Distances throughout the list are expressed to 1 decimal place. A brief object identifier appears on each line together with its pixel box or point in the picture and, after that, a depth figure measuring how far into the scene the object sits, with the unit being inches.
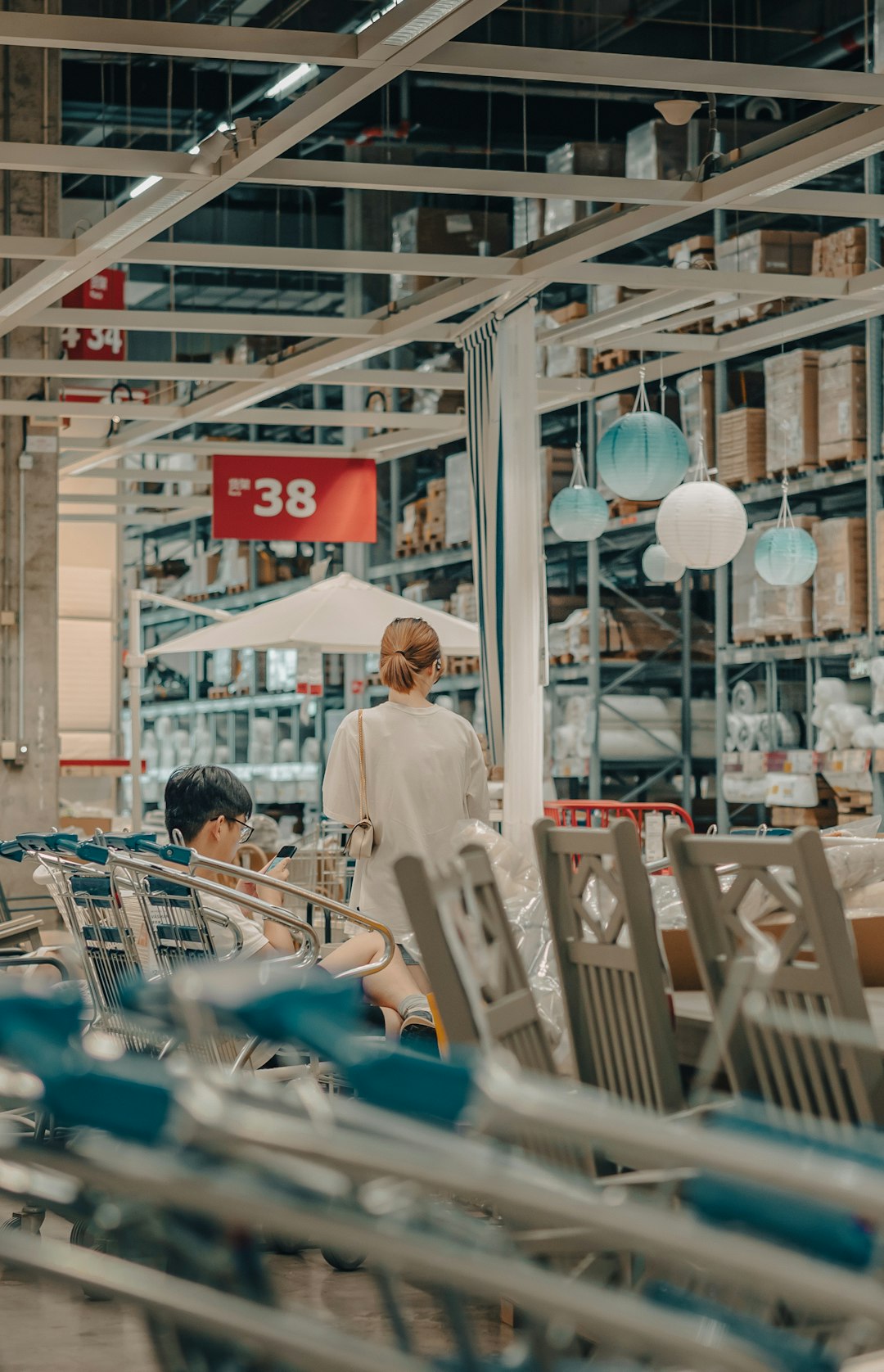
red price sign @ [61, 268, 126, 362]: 421.4
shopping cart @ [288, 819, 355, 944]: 369.4
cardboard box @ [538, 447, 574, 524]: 565.3
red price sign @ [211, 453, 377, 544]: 474.0
